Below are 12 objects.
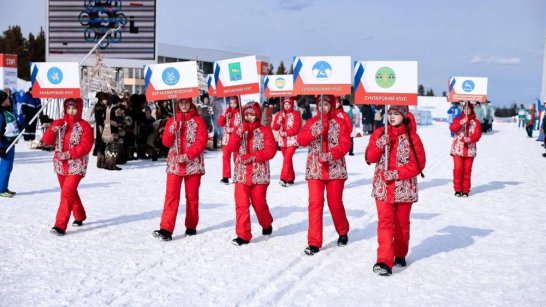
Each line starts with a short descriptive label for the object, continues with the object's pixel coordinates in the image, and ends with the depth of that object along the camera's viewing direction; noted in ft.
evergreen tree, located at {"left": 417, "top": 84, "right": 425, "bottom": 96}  329.74
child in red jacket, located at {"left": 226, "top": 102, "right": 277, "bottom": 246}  24.38
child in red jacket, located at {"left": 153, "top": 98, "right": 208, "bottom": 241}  24.58
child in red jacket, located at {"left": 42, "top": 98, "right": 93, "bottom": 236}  25.41
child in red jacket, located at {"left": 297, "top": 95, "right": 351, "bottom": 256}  23.08
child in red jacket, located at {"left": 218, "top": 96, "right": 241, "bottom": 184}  39.32
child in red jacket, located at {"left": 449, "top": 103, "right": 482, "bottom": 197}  38.04
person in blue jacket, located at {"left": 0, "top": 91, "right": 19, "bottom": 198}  34.32
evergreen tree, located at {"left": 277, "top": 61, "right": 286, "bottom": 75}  284.00
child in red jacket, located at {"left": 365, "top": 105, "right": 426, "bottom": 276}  20.40
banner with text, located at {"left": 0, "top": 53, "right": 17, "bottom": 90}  77.10
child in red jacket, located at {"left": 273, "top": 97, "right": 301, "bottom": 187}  41.39
